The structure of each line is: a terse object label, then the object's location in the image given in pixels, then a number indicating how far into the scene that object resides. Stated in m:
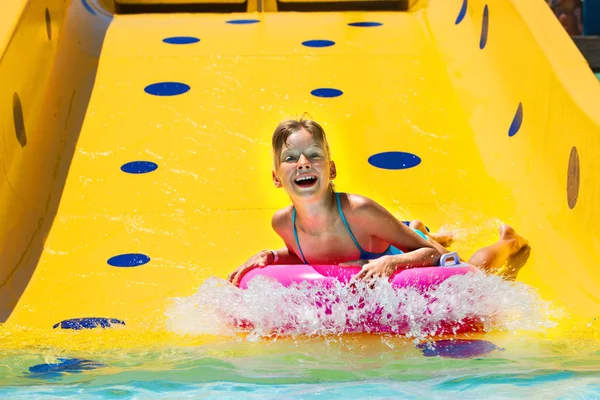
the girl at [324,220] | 5.95
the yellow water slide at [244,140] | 6.64
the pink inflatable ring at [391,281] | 5.47
